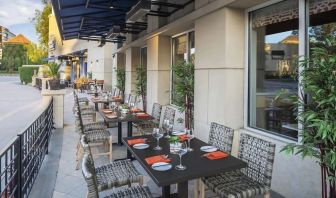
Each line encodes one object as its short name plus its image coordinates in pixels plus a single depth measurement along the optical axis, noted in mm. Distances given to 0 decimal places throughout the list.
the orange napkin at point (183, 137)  3442
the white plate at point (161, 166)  2538
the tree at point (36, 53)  31656
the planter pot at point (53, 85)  8195
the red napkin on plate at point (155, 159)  2719
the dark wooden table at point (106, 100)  8568
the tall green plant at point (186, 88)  5312
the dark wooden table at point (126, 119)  5195
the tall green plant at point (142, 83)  9086
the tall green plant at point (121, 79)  11898
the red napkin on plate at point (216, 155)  2832
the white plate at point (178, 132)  3815
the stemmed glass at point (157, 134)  3393
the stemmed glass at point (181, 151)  2566
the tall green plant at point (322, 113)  1939
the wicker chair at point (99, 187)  2109
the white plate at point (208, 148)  3083
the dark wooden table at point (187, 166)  2354
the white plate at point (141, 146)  3244
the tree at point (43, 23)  30028
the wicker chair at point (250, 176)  2578
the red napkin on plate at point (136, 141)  3418
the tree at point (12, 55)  53812
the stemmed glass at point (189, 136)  3189
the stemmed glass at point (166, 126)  3829
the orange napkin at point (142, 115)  5531
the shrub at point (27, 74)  28969
